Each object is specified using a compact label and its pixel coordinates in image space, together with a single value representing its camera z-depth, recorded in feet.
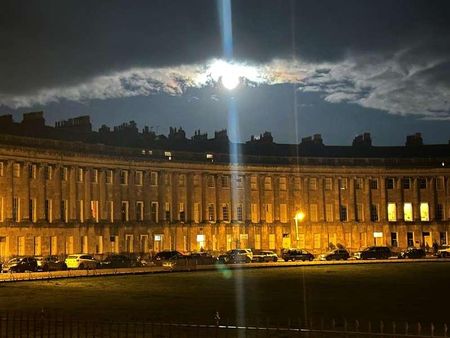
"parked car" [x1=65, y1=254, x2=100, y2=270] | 223.92
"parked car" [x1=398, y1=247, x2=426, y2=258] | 278.26
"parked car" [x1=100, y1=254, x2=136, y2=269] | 229.86
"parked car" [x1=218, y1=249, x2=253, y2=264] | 248.73
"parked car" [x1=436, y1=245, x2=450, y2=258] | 286.34
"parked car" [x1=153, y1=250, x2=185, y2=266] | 235.61
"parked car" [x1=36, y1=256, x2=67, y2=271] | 216.13
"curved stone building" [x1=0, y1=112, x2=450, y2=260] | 268.00
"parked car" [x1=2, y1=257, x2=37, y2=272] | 210.59
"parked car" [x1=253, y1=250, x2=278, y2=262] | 264.93
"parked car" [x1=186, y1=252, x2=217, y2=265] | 235.85
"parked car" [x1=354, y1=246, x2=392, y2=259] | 275.80
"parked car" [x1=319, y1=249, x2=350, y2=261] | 273.33
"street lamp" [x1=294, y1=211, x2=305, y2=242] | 313.36
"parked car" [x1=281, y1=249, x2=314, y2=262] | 269.44
